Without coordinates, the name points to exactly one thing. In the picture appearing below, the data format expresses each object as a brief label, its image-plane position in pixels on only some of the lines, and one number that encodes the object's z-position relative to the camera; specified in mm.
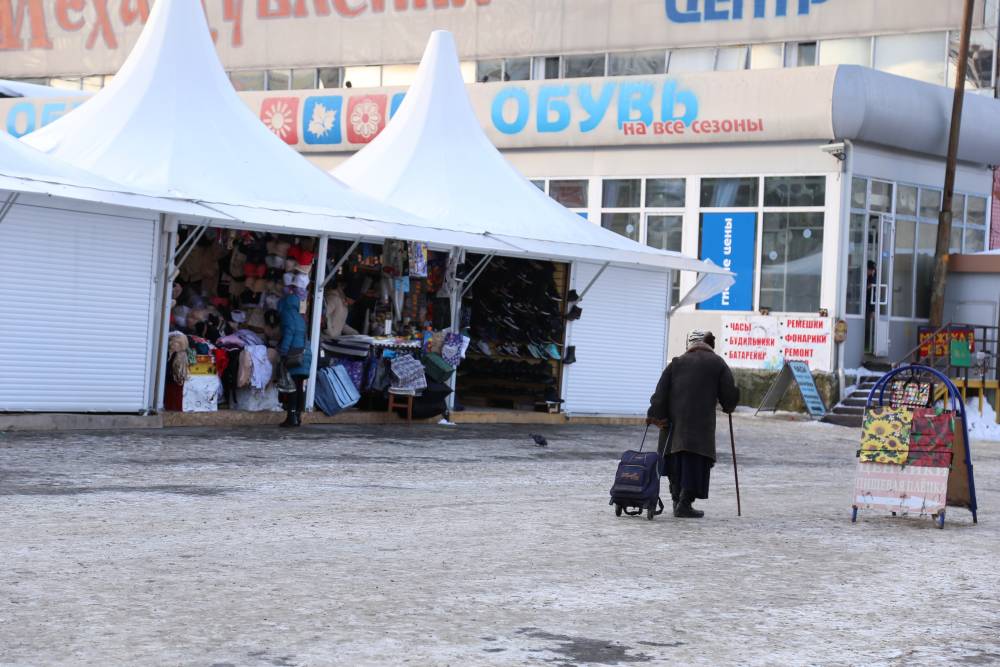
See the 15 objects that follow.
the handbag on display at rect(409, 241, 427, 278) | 21609
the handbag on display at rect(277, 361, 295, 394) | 19688
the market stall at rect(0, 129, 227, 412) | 17031
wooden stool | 21703
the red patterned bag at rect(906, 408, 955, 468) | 12703
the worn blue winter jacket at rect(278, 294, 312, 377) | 19797
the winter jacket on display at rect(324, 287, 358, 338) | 21250
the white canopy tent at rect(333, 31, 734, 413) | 22719
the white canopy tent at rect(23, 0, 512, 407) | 18734
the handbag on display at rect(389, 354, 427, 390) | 21453
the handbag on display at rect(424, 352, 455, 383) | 21969
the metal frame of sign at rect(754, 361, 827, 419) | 29453
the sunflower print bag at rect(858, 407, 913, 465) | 12805
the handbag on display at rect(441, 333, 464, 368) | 22441
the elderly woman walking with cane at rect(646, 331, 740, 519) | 12500
